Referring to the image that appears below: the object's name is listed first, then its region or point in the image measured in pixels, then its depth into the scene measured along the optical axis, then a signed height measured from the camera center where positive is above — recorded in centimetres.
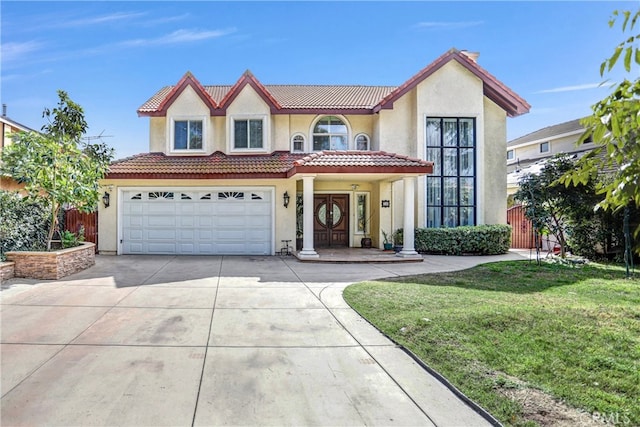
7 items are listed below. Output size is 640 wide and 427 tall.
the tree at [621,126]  167 +42
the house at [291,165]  1482 +208
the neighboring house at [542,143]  3097 +651
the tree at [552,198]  1287 +60
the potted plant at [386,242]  1591 -122
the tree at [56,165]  973 +137
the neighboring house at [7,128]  1623 +512
